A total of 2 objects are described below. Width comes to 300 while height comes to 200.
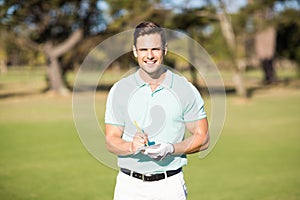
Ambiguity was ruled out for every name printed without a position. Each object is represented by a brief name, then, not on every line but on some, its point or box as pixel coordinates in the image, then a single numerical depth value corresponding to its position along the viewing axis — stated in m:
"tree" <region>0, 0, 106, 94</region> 28.67
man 2.75
